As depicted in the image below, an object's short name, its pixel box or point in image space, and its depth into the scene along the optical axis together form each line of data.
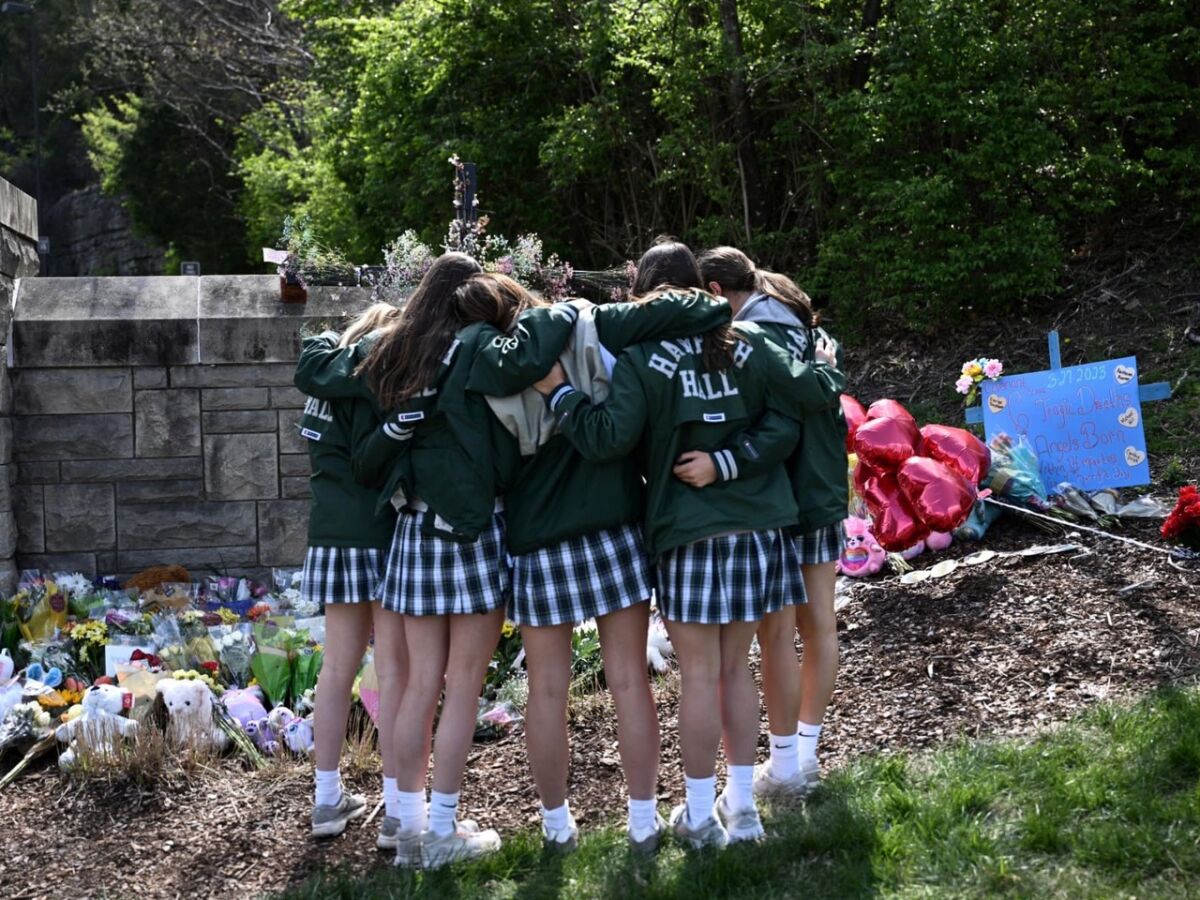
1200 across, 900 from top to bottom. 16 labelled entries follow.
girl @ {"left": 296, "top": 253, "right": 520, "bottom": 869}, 3.43
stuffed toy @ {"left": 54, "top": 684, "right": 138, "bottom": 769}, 4.48
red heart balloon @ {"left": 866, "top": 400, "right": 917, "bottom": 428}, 5.87
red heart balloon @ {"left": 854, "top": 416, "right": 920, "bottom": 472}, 5.71
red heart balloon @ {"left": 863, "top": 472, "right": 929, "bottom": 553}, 5.64
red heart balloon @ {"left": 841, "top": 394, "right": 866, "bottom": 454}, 5.94
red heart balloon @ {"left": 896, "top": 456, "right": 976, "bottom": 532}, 5.56
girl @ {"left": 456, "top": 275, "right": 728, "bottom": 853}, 3.37
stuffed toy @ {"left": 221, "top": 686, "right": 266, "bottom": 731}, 4.77
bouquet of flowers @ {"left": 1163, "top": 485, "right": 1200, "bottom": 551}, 5.28
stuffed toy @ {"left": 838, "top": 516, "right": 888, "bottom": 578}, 5.85
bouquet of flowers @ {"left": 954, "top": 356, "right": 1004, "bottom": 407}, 6.25
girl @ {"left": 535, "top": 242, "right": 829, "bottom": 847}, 3.34
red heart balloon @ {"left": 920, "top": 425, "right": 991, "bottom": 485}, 5.84
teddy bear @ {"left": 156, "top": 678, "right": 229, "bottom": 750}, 4.58
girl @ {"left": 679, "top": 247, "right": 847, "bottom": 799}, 3.67
